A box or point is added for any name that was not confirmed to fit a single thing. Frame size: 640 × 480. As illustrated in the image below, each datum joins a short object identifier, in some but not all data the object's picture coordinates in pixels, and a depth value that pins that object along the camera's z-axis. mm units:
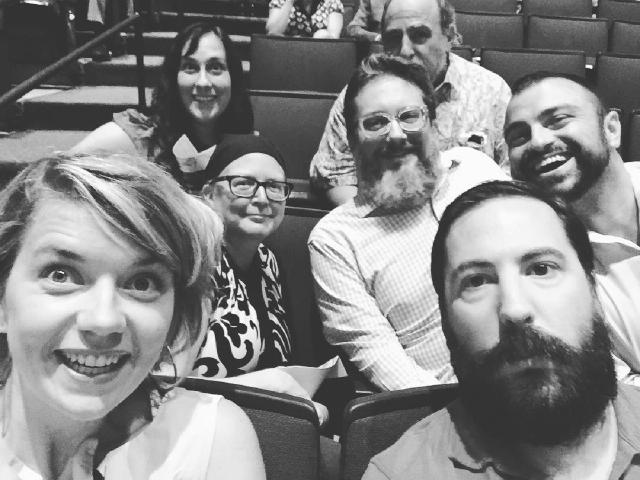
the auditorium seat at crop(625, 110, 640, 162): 1767
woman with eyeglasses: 1017
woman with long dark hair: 1469
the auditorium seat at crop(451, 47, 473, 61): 2166
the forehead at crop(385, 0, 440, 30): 1699
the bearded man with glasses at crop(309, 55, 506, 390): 1055
